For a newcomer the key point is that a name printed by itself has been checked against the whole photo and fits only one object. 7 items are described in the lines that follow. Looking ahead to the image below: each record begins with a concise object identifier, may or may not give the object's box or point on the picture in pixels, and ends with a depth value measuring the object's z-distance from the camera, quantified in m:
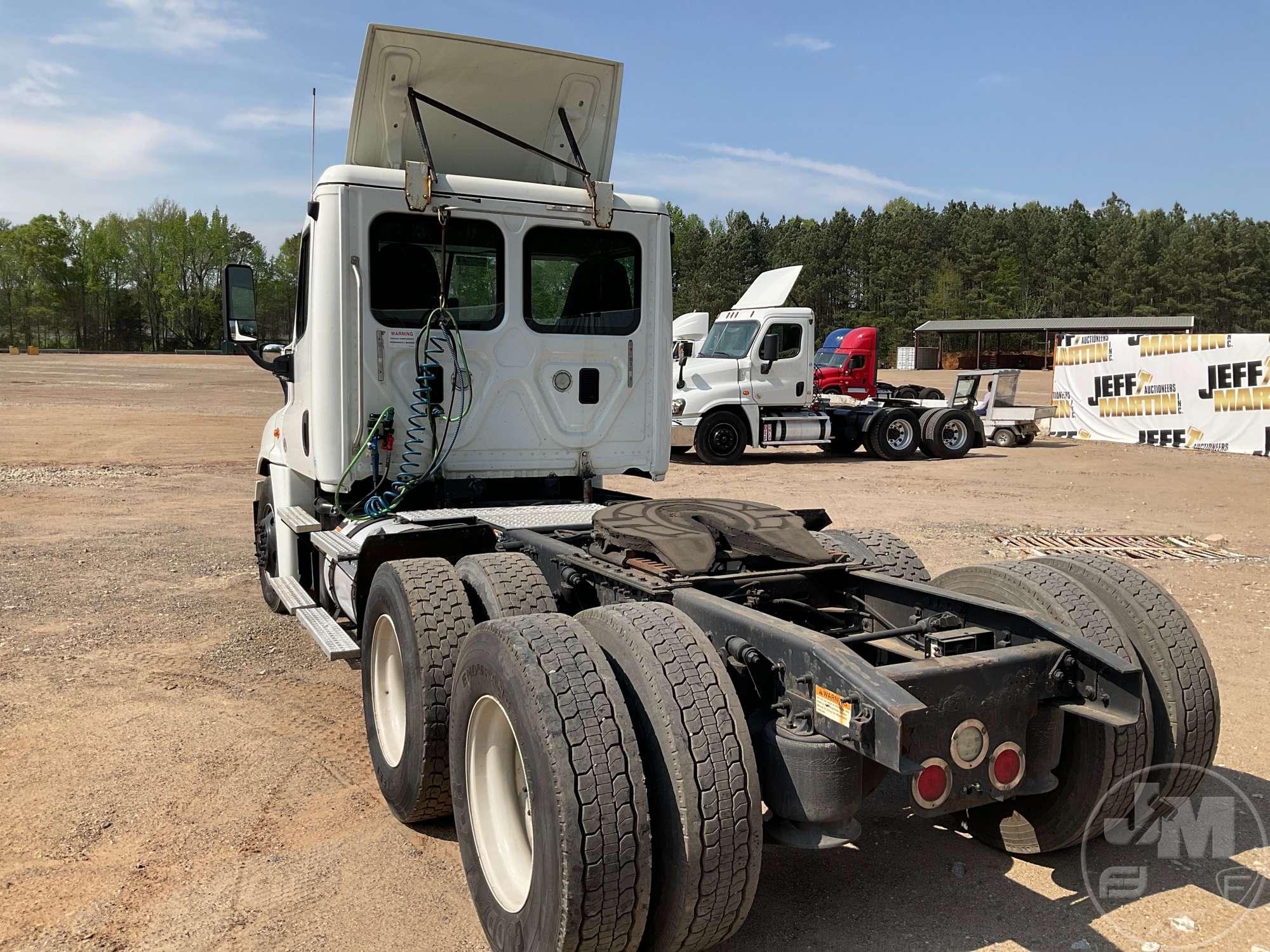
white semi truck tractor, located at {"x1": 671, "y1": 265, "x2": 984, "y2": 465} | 19.22
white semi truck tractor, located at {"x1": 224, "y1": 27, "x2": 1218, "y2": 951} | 2.78
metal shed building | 62.00
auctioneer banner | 20.27
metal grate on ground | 9.81
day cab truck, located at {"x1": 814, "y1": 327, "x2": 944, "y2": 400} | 25.89
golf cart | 22.77
